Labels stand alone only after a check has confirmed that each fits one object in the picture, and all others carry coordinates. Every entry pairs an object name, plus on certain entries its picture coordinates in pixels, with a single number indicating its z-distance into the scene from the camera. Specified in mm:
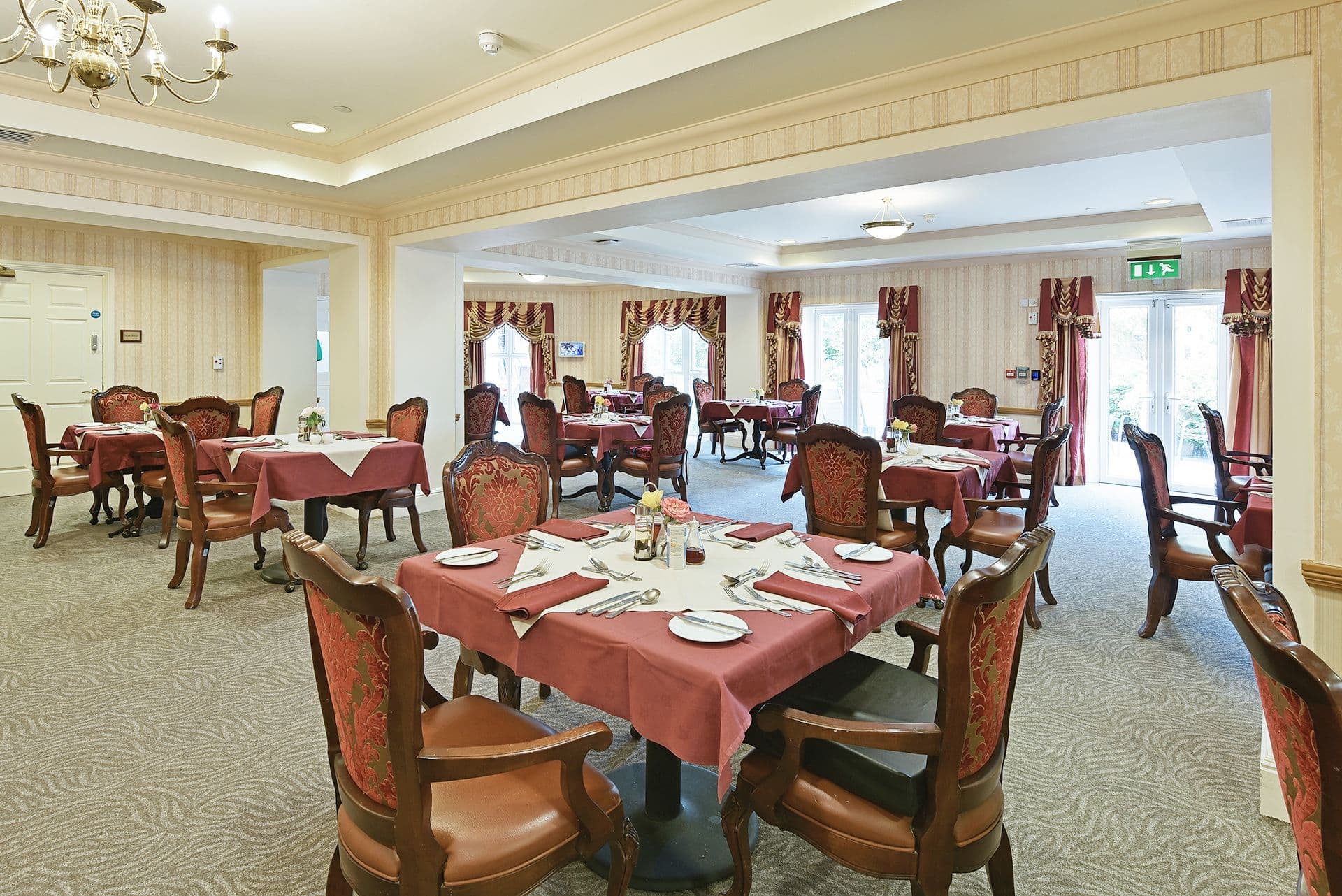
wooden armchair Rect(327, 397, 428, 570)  5168
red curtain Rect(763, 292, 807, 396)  11719
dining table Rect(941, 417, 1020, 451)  7090
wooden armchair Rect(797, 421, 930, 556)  3957
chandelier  2707
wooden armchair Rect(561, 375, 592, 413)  10875
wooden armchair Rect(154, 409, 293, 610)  4254
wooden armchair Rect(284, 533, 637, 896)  1370
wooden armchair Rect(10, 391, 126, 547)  5367
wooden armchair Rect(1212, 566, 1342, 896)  1027
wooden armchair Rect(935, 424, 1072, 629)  4133
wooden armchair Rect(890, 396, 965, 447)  6195
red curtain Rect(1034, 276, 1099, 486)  8961
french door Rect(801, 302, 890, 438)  11391
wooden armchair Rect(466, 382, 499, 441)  8867
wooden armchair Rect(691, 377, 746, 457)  10891
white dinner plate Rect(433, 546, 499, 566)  2328
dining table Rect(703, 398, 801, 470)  10047
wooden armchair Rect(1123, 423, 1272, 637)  3658
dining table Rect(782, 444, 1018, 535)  4258
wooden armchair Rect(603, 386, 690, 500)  6883
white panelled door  7633
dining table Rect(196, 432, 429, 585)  4586
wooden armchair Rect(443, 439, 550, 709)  2996
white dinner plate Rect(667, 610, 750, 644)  1718
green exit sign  8039
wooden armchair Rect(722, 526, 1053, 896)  1510
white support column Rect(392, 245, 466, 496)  6973
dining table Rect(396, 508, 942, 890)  1611
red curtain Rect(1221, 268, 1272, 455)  7762
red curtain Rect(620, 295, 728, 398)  12703
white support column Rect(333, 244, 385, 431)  6938
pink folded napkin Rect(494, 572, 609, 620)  1924
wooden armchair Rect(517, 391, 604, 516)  6906
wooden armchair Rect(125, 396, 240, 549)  5574
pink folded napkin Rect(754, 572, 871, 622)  1952
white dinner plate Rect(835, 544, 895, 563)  2365
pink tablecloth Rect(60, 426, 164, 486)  5500
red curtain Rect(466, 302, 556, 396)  14031
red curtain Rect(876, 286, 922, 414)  10469
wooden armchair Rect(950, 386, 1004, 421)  8539
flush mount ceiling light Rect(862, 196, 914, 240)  7172
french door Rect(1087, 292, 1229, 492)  8508
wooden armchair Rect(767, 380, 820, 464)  9391
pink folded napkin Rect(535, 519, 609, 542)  2662
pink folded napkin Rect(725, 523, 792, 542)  2602
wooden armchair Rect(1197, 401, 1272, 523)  4816
